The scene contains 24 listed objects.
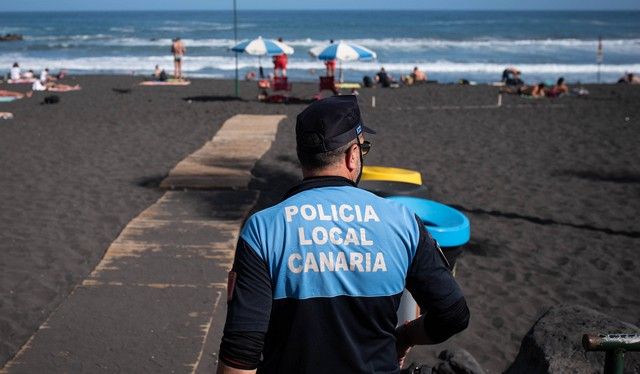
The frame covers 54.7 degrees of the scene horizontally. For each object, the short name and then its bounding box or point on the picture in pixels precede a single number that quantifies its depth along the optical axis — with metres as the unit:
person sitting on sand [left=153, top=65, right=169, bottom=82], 25.06
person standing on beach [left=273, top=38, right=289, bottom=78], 21.17
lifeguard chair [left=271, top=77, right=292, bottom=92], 18.69
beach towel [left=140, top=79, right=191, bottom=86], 23.52
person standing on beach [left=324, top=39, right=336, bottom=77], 20.83
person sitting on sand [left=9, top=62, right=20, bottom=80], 25.28
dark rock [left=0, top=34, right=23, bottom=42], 60.36
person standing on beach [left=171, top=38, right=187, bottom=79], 23.92
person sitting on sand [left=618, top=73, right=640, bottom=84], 25.48
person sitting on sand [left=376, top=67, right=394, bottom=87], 23.48
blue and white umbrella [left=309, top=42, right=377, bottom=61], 18.36
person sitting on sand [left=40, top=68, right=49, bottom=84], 22.89
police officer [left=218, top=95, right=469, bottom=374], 1.79
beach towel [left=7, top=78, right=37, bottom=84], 24.60
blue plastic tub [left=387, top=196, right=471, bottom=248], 4.48
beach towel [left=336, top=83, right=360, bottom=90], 21.97
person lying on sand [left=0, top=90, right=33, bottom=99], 19.53
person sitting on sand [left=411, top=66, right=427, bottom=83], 25.45
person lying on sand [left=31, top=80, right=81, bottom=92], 21.58
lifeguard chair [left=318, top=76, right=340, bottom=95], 18.70
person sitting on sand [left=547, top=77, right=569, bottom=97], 19.81
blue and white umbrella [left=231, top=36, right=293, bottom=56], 18.61
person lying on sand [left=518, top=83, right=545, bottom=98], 19.92
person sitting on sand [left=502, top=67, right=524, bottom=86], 23.66
